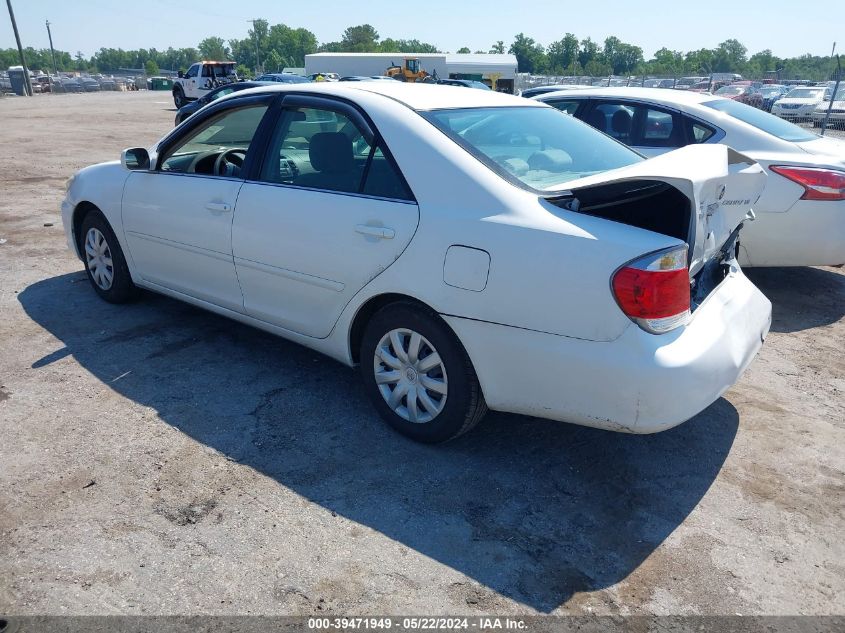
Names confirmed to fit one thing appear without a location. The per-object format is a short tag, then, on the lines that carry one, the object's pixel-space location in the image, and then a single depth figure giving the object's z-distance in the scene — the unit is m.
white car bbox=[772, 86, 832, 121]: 21.34
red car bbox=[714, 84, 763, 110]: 25.56
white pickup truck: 33.19
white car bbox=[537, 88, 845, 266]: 5.43
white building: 44.53
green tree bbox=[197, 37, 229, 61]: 156.38
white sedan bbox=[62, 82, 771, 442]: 2.79
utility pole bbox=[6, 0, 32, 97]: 46.84
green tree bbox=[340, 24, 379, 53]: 121.44
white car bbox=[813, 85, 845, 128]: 18.91
